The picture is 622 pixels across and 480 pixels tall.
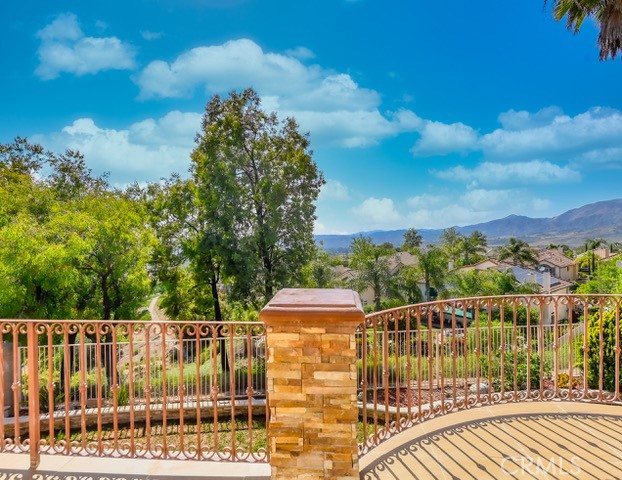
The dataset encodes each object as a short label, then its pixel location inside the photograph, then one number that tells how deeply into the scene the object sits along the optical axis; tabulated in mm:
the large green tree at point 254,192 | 12586
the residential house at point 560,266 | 43847
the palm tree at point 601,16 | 7957
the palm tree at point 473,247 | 58056
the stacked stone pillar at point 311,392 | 2311
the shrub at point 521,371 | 7125
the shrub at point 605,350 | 4961
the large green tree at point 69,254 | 9000
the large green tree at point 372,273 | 24594
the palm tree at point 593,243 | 61747
